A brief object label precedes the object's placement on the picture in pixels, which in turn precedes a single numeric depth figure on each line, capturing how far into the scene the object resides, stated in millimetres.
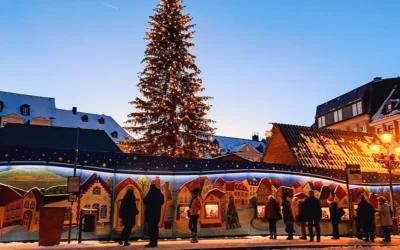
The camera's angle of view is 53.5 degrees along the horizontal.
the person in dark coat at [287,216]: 15516
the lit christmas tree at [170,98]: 26266
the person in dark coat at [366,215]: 15391
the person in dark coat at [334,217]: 16342
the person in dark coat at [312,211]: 14945
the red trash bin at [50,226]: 12000
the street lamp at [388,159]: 17797
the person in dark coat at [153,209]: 12030
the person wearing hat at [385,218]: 15555
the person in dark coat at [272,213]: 15266
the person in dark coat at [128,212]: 12414
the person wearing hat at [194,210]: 13719
